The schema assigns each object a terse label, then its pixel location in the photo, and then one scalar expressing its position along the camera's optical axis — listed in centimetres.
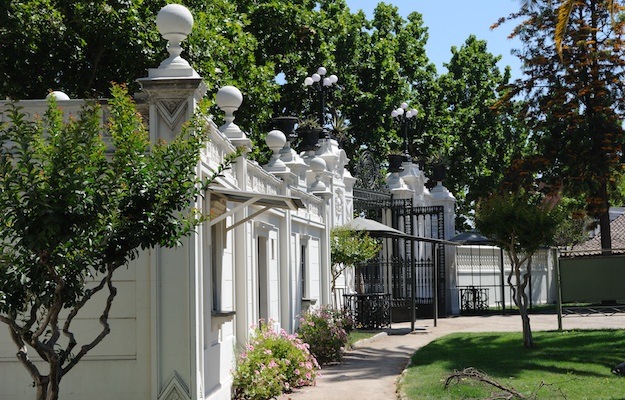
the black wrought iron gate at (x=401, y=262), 2541
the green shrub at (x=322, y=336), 1533
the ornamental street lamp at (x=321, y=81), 2214
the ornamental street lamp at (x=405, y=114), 2735
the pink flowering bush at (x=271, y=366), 1134
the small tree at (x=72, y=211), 594
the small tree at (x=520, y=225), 1645
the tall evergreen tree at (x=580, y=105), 2664
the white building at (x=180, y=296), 896
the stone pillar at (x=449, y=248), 2936
